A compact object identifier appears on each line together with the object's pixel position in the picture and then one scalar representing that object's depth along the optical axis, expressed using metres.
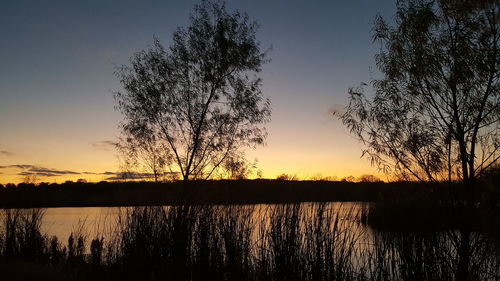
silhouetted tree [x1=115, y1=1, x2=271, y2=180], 15.55
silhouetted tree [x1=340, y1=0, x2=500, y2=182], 8.02
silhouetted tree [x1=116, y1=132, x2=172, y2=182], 15.28
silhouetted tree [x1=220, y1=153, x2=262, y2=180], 14.99
